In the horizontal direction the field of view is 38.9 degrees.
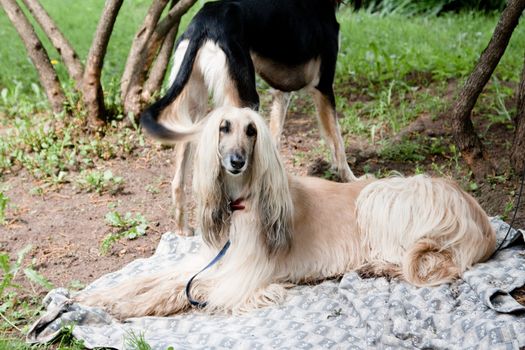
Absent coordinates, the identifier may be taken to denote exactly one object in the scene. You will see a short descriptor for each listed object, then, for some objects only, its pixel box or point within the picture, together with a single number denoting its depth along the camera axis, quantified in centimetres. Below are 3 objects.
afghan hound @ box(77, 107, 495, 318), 386
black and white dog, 464
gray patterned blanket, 352
